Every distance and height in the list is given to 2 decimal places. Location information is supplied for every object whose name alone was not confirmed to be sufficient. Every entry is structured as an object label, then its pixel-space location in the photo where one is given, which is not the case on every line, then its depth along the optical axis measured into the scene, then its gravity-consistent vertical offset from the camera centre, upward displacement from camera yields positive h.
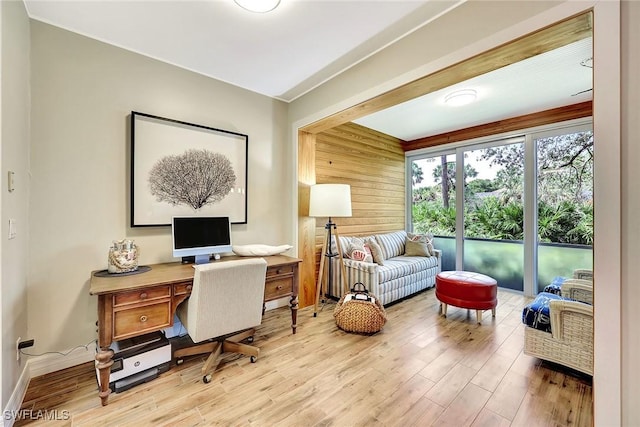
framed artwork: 2.34 +0.42
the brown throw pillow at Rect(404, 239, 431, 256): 4.28 -0.58
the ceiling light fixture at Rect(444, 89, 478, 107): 3.09 +1.40
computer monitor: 2.34 -0.22
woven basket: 2.58 -1.01
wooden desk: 1.67 -0.61
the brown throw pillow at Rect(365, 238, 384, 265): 3.70 -0.54
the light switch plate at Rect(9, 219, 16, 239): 1.56 -0.09
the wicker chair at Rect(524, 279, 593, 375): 1.87 -0.95
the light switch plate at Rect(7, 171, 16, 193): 1.54 +0.20
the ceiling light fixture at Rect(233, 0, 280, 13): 1.77 +1.43
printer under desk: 1.81 -1.06
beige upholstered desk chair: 1.83 -0.69
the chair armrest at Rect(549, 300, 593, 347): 1.86 -0.79
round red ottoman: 2.87 -0.88
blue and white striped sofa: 3.26 -0.79
